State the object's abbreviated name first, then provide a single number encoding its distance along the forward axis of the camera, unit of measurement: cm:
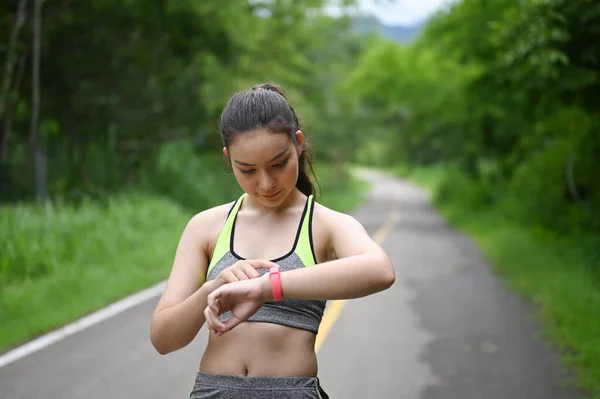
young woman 199
